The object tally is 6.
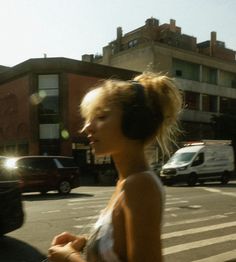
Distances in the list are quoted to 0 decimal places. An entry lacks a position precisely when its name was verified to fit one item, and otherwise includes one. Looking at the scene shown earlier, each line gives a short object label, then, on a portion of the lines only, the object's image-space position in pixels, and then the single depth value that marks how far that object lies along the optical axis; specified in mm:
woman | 1080
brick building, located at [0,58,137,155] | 22407
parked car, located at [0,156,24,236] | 5245
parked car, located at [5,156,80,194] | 12604
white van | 16731
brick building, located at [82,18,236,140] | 30050
